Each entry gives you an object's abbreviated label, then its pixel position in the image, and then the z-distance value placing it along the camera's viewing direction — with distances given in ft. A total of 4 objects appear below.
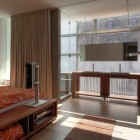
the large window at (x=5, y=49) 16.66
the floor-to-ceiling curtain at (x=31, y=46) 13.67
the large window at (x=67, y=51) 14.92
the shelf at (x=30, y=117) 6.53
